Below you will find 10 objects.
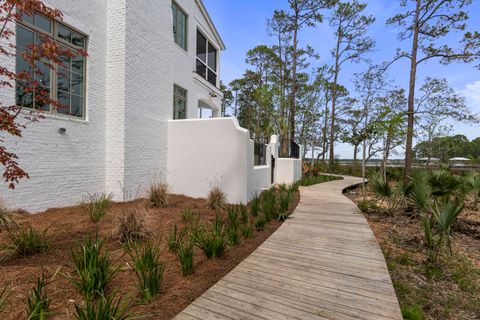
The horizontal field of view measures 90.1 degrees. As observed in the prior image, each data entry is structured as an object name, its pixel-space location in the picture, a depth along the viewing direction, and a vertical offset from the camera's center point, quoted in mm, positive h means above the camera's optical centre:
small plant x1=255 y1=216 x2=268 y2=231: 5113 -1364
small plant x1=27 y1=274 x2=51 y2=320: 1938 -1264
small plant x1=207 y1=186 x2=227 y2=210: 6816 -1131
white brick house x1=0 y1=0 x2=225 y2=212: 5445 +1480
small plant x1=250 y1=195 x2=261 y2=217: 6219 -1230
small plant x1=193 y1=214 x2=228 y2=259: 3537 -1234
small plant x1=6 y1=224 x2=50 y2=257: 3229 -1183
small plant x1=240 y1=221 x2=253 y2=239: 4563 -1355
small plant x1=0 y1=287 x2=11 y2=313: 2108 -1309
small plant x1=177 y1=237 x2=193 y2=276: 3002 -1253
